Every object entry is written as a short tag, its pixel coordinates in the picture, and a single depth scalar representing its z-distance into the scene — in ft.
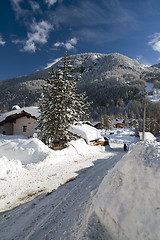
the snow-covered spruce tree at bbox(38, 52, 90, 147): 46.14
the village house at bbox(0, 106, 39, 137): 68.29
